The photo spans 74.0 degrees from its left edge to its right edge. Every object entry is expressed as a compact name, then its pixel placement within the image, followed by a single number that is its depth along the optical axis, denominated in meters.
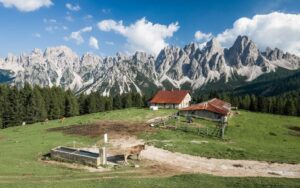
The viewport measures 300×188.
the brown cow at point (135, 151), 23.78
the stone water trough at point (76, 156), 22.97
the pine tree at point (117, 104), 92.93
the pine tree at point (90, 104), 84.14
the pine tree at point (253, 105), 87.35
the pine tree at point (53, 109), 70.56
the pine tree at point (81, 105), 85.34
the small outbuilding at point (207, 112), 49.76
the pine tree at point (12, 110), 61.57
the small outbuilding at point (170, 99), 72.17
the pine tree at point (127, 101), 92.61
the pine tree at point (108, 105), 89.71
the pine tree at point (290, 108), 77.62
